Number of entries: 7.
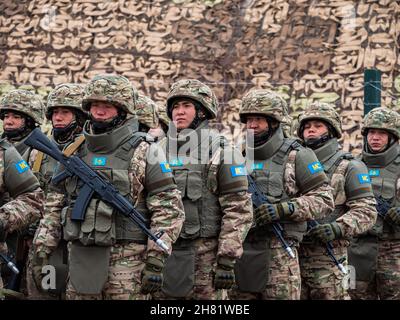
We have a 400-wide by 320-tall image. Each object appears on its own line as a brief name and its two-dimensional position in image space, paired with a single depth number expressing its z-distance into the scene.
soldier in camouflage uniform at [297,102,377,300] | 11.99
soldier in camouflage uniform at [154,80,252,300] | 10.13
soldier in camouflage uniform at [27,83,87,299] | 12.05
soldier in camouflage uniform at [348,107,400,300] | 13.41
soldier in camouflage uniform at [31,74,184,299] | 9.34
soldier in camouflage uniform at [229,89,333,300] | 11.00
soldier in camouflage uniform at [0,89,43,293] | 12.30
